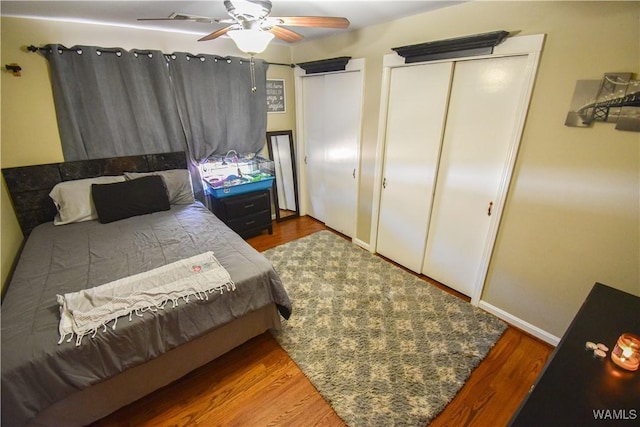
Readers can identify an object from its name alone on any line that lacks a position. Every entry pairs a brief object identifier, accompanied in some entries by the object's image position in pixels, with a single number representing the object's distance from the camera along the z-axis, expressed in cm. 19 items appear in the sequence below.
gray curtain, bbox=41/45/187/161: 233
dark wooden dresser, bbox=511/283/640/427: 85
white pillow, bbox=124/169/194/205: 281
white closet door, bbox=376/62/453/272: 226
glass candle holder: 99
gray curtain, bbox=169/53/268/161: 285
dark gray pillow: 242
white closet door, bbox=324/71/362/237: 293
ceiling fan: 136
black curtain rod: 218
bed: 124
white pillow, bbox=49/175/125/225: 238
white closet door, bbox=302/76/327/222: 336
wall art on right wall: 140
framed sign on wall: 348
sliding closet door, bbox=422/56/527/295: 188
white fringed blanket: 134
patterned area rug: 161
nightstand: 316
